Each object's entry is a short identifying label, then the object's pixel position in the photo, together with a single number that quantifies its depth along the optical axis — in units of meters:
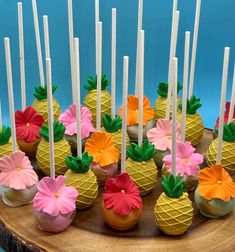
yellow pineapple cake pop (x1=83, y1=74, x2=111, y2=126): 1.36
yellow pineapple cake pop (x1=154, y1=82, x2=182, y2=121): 1.36
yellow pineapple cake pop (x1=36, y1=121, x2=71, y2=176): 1.18
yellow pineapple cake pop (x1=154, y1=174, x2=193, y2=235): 1.03
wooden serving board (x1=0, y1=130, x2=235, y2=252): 1.03
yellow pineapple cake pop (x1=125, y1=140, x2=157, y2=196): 1.13
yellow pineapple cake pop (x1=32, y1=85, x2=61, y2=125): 1.34
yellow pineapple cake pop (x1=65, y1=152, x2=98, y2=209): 1.09
